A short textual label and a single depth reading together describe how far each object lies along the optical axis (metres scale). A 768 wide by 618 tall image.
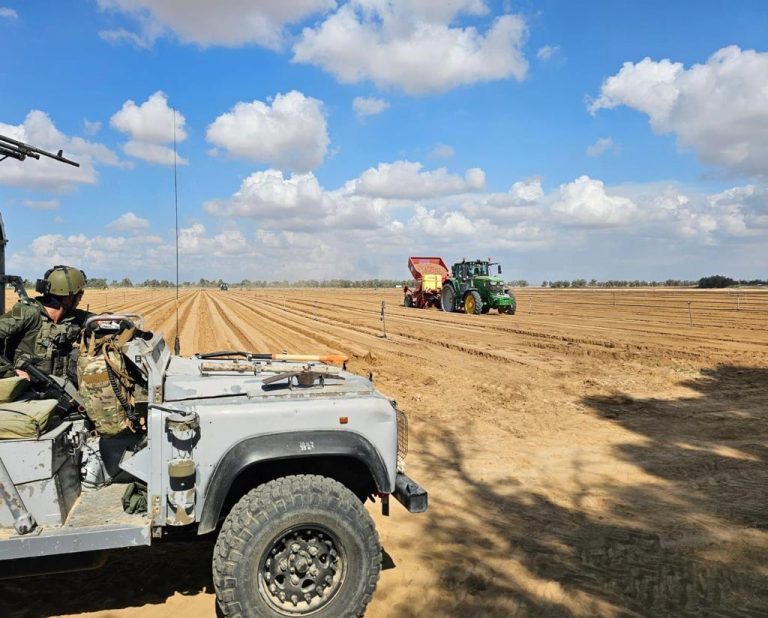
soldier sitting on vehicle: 3.97
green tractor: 25.95
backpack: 3.06
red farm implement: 30.97
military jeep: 2.85
